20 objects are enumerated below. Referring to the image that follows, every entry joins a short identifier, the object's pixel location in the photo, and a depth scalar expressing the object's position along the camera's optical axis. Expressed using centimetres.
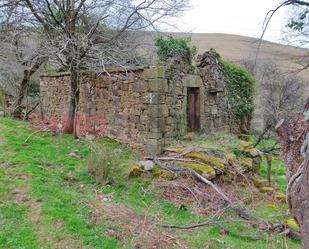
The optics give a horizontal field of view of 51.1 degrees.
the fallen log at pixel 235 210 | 469
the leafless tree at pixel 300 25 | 895
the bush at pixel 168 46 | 1081
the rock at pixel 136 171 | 660
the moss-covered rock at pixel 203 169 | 657
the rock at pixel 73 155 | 769
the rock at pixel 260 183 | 756
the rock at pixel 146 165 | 680
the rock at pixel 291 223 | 519
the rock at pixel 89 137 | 942
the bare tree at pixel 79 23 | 885
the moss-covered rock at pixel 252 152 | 850
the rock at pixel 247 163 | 782
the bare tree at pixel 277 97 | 1287
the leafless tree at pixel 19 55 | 1050
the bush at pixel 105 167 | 612
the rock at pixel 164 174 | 651
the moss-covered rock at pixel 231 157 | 744
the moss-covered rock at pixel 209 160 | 697
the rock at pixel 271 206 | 638
